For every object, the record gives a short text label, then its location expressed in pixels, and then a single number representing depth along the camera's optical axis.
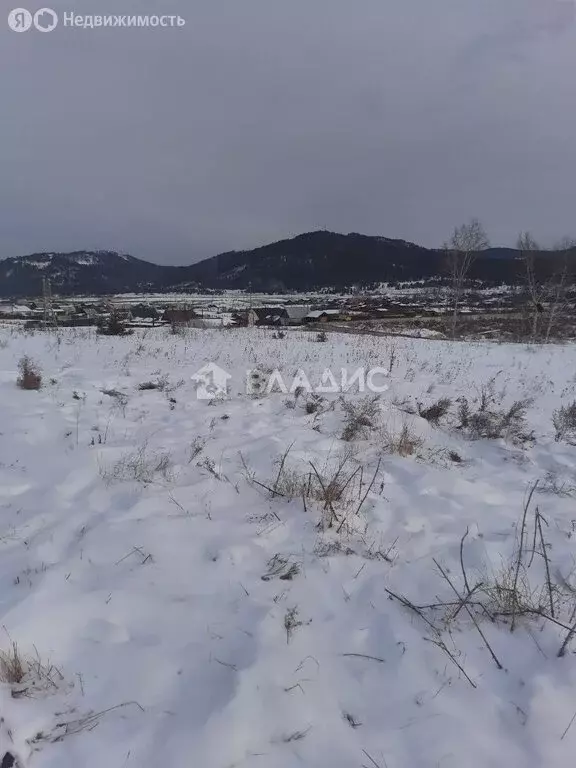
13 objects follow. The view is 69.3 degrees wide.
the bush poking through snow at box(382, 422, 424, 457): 4.57
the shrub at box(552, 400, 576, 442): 5.36
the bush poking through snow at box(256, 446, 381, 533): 3.18
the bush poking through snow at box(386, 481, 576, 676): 2.14
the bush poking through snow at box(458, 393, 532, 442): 5.29
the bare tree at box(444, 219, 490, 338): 30.81
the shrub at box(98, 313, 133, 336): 15.71
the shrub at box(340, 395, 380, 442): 5.10
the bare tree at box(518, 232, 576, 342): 24.91
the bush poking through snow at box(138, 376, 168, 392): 6.81
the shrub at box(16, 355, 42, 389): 6.12
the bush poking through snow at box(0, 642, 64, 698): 1.83
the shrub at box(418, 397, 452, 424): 5.92
